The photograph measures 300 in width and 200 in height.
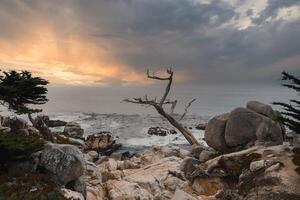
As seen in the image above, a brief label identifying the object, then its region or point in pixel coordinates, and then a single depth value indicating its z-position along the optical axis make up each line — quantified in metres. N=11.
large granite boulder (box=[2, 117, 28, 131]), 12.88
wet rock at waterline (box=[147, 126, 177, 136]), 31.83
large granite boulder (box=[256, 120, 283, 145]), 13.06
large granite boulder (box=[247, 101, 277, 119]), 13.78
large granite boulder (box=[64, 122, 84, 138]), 27.44
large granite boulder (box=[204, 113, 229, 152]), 13.95
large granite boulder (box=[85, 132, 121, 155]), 23.15
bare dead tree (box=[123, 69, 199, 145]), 17.08
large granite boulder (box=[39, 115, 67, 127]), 37.11
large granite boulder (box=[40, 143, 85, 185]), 8.94
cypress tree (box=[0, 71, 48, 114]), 12.56
